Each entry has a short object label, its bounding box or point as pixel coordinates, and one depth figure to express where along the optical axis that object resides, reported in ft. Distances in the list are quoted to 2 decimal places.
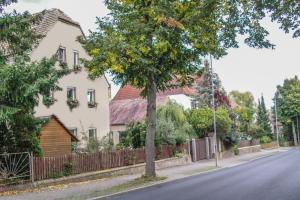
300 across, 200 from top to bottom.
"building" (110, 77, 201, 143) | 121.26
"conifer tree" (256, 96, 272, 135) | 222.70
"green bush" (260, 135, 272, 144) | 191.75
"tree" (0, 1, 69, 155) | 45.44
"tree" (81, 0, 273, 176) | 51.58
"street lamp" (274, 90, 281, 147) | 259.05
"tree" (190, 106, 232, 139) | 108.98
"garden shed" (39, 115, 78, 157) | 65.30
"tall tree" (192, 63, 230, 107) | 129.08
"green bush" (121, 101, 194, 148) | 87.28
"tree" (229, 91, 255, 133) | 148.91
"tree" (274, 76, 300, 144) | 248.74
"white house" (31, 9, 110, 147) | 86.95
